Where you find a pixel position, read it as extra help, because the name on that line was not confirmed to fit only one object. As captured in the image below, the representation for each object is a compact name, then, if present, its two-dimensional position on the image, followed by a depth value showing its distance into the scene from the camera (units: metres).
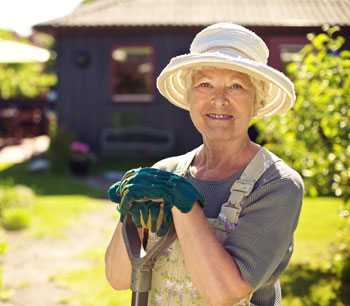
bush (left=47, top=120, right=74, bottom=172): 12.37
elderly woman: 1.68
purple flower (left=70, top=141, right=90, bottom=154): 12.09
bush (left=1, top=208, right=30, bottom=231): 7.69
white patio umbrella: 7.94
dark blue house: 13.07
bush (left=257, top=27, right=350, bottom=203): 4.54
